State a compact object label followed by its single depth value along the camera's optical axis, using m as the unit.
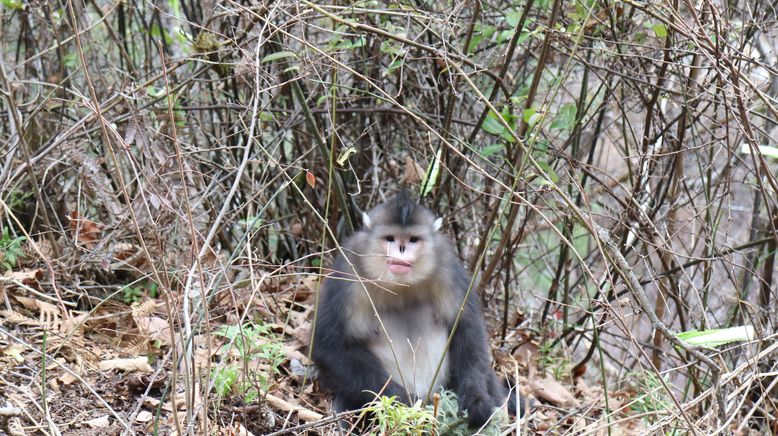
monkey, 8.32
